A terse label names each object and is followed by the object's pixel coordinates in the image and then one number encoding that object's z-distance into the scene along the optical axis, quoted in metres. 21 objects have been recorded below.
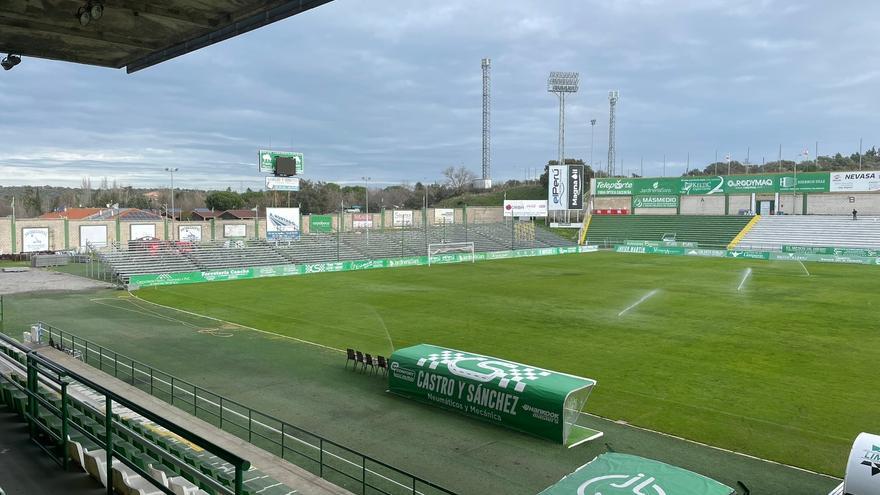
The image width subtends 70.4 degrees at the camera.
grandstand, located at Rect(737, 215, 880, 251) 71.69
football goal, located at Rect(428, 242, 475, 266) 68.39
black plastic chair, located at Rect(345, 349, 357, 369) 22.33
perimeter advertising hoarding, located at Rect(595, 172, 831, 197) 82.50
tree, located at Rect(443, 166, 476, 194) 173.38
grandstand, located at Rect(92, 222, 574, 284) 52.44
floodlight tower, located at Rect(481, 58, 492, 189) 125.56
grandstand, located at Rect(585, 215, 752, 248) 82.31
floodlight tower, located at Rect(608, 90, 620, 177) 125.69
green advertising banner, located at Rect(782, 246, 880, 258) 63.47
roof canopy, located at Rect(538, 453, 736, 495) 9.04
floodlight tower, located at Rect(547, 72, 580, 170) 104.50
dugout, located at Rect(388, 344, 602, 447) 15.52
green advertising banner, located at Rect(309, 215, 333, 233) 79.88
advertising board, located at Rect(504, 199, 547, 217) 91.12
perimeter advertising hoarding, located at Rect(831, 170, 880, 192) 77.00
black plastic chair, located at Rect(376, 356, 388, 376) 21.29
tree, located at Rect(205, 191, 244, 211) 117.69
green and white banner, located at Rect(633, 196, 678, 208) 93.25
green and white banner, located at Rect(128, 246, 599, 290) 47.74
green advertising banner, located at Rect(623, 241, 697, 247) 80.63
